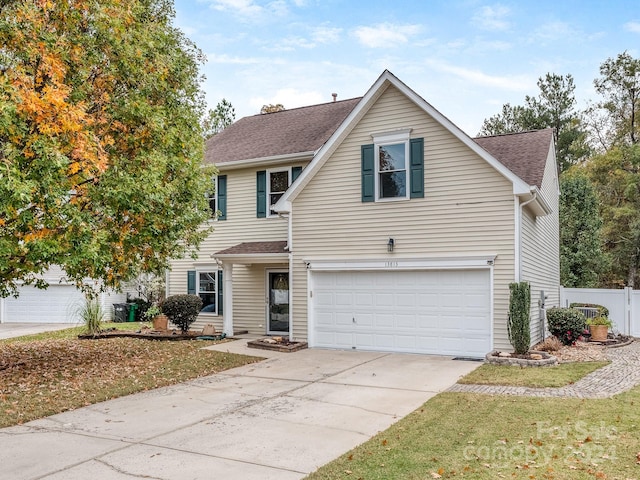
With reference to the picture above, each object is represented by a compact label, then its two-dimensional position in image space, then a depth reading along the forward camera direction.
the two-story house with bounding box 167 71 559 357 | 12.45
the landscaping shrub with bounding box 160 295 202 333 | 16.59
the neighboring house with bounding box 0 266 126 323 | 24.31
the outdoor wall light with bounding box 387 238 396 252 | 13.45
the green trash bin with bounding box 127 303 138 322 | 23.28
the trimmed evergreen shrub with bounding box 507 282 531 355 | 11.50
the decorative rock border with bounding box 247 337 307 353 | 13.80
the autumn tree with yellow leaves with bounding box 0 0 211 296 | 8.77
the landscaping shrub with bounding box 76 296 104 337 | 17.03
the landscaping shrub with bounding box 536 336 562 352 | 12.93
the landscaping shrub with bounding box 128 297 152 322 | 23.39
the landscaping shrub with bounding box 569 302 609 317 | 17.30
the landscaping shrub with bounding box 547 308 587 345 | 14.22
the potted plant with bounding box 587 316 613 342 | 15.58
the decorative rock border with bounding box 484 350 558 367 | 11.05
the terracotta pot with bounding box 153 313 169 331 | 17.44
